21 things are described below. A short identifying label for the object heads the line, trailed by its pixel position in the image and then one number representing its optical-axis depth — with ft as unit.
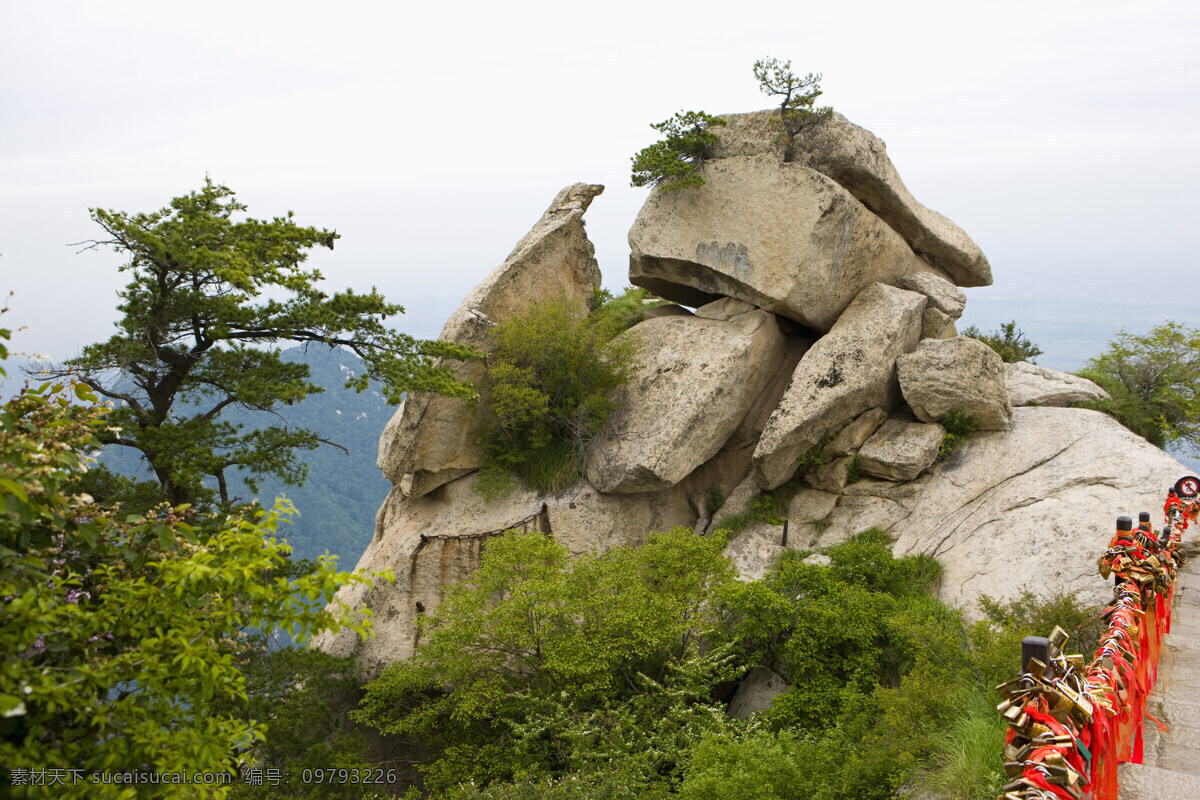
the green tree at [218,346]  47.60
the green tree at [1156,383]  67.77
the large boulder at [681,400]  61.72
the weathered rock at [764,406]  69.92
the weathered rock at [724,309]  68.83
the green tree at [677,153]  67.41
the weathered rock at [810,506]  62.08
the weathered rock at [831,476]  62.69
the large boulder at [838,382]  61.05
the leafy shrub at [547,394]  61.21
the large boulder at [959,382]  60.59
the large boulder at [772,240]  64.44
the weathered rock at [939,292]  69.21
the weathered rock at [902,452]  60.49
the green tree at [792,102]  65.41
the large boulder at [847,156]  67.36
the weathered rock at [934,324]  68.64
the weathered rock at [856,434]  63.21
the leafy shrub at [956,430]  61.45
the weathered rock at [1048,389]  66.03
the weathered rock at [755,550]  59.21
